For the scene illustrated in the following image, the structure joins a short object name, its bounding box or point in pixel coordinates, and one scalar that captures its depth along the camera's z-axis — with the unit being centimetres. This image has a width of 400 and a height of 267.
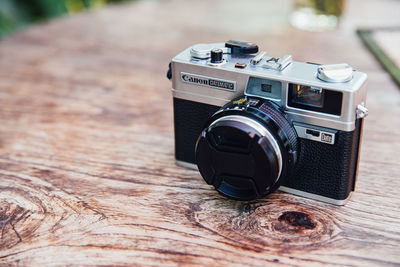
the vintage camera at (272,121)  62
